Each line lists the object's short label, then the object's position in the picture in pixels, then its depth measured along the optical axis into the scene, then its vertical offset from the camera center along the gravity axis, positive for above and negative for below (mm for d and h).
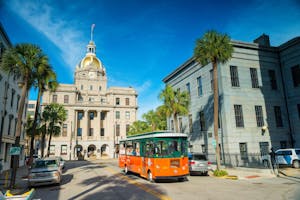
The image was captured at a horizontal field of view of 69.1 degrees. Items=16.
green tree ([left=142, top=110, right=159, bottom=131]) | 51206 +5811
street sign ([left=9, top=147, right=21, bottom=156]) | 13845 -312
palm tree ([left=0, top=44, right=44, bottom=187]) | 15555 +5992
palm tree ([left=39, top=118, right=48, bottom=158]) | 32062 +2206
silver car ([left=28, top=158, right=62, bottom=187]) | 13696 -1888
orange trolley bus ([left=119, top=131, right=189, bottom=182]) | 13984 -867
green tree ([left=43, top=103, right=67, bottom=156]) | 34406 +4708
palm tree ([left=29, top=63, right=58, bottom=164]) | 16734 +5509
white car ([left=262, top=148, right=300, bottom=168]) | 19797 -1634
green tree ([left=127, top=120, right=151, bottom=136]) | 52228 +3730
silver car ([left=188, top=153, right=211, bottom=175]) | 17750 -1814
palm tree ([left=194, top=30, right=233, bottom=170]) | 18656 +7800
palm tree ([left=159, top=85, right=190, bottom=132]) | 25047 +4658
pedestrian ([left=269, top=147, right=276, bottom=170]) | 17781 -1583
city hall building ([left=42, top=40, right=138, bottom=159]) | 57000 +8116
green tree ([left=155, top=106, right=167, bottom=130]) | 53262 +4469
